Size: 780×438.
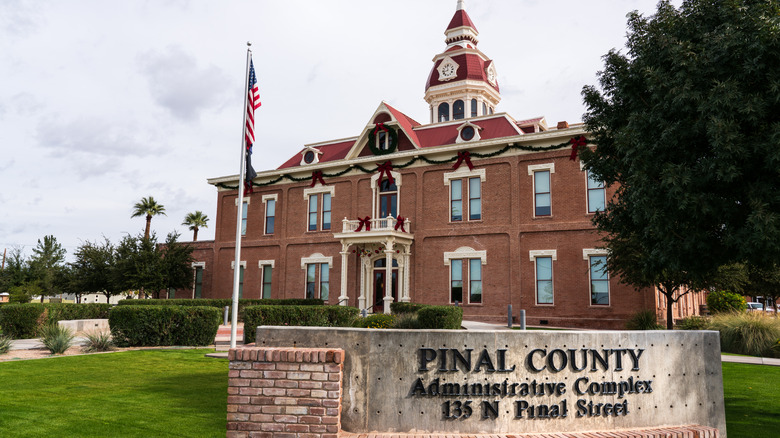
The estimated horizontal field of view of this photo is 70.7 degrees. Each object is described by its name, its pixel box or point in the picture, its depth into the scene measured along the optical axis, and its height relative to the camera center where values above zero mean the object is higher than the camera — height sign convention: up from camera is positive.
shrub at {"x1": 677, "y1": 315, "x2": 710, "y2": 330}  20.87 -1.07
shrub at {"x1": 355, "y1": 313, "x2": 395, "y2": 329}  16.20 -0.88
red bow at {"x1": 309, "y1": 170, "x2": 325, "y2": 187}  32.59 +6.80
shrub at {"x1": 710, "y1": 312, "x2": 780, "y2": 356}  17.77 -1.24
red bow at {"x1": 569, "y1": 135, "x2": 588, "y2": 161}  25.00 +6.86
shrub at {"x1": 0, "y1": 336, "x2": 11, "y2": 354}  14.80 -1.51
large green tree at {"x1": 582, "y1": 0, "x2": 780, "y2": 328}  8.00 +2.53
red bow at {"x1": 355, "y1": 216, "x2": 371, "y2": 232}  28.91 +3.73
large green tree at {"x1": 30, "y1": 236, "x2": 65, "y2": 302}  48.40 +2.50
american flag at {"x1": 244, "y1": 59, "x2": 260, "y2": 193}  12.04 +3.62
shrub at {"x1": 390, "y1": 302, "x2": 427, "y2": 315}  21.74 -0.60
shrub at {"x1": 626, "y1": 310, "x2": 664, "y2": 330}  21.97 -1.08
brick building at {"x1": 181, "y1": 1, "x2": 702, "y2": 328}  25.30 +3.53
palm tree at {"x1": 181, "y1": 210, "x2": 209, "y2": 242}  60.75 +7.76
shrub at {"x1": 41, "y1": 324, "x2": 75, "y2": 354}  15.08 -1.35
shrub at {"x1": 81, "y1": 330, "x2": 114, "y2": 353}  16.09 -1.57
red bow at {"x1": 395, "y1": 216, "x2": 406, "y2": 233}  28.74 +3.72
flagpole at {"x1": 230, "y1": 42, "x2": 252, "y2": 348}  9.97 +1.25
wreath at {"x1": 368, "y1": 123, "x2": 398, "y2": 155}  30.45 +8.43
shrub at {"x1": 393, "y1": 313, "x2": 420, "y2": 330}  16.08 -0.87
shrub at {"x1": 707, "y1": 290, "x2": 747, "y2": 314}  28.52 -0.34
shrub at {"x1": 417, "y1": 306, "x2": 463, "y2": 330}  17.06 -0.75
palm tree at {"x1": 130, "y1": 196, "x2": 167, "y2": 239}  53.56 +8.04
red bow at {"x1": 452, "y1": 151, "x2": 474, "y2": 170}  28.05 +6.88
